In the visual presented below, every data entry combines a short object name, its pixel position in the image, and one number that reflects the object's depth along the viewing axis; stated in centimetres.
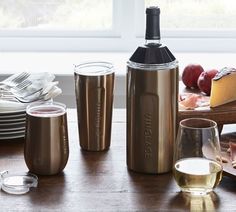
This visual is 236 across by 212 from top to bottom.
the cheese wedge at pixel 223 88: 171
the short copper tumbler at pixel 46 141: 155
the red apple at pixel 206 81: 184
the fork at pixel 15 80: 194
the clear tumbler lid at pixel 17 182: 151
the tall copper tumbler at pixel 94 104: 168
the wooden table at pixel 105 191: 144
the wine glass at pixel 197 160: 144
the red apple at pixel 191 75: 189
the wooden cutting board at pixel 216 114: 167
